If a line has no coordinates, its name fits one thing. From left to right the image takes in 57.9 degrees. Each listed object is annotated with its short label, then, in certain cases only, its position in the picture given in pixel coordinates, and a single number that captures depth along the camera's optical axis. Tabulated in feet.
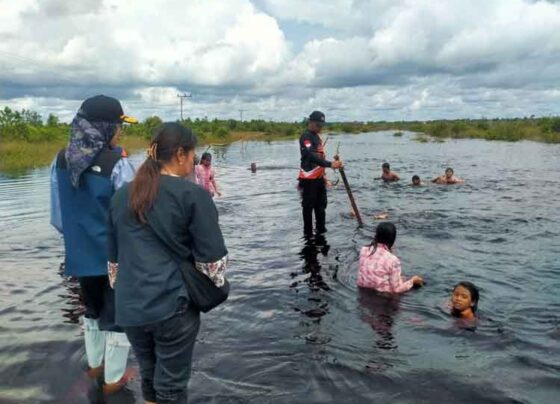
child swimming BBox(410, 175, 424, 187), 64.03
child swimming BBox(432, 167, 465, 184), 64.69
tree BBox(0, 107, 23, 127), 137.18
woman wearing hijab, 12.14
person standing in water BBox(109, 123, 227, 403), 9.30
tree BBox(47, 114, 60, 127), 182.10
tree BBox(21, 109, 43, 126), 207.94
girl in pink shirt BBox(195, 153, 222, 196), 41.74
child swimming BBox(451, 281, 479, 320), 20.75
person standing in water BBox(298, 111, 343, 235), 30.66
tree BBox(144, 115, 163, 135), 216.21
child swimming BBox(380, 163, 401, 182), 66.87
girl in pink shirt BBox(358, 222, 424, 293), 22.80
